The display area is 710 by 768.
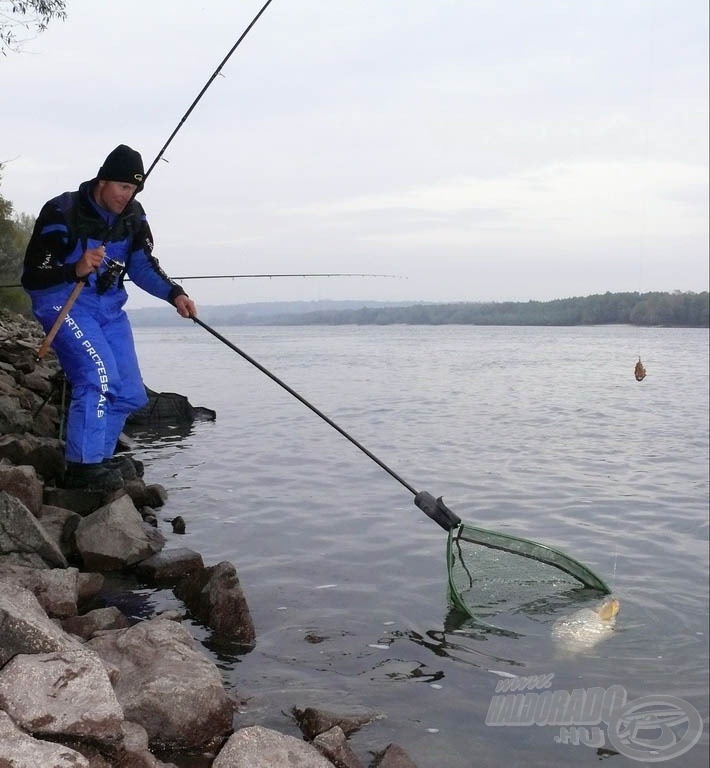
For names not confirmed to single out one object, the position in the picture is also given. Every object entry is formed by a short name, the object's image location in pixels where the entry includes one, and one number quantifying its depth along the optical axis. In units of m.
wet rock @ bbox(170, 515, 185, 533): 7.01
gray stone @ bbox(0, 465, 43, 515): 5.59
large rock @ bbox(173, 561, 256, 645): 4.75
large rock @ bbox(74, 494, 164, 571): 5.50
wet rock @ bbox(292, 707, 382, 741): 3.70
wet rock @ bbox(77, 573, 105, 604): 4.93
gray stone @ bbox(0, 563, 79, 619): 4.36
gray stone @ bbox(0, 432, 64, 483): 6.89
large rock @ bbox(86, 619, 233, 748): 3.38
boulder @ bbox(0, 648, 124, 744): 2.85
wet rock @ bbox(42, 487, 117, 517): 6.24
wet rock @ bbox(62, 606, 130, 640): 4.17
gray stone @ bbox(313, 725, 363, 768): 3.33
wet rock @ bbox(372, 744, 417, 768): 3.41
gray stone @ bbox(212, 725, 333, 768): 3.11
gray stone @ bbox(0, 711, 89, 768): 2.60
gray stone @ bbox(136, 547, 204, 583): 5.46
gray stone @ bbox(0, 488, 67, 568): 4.88
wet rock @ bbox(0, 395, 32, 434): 8.36
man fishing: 5.89
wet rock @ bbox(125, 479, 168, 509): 7.13
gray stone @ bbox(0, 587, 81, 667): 3.16
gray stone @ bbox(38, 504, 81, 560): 5.61
